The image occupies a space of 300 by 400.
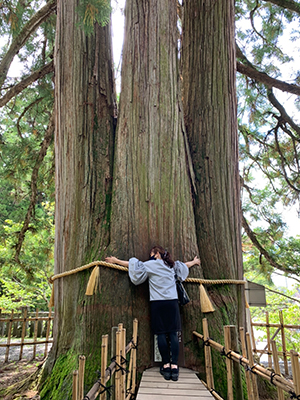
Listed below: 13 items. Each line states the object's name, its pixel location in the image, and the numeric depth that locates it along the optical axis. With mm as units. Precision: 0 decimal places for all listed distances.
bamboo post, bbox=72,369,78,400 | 1270
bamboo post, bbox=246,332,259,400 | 1781
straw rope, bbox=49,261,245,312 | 2559
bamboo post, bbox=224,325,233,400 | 2002
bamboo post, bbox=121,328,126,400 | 1790
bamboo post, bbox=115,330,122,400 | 1758
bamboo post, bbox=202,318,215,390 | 2400
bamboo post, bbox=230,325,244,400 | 1922
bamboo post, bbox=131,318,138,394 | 2377
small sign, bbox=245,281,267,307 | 5680
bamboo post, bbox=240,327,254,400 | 1870
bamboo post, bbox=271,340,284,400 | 1553
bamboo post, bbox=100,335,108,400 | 1548
